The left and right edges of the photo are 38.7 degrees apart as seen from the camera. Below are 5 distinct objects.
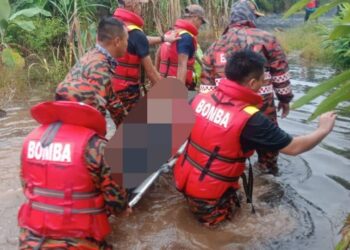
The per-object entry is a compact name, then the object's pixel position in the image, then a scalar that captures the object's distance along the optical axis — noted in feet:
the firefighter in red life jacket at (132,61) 16.90
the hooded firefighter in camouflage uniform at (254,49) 16.14
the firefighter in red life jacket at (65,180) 9.06
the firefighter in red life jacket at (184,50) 18.70
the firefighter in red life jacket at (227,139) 11.69
